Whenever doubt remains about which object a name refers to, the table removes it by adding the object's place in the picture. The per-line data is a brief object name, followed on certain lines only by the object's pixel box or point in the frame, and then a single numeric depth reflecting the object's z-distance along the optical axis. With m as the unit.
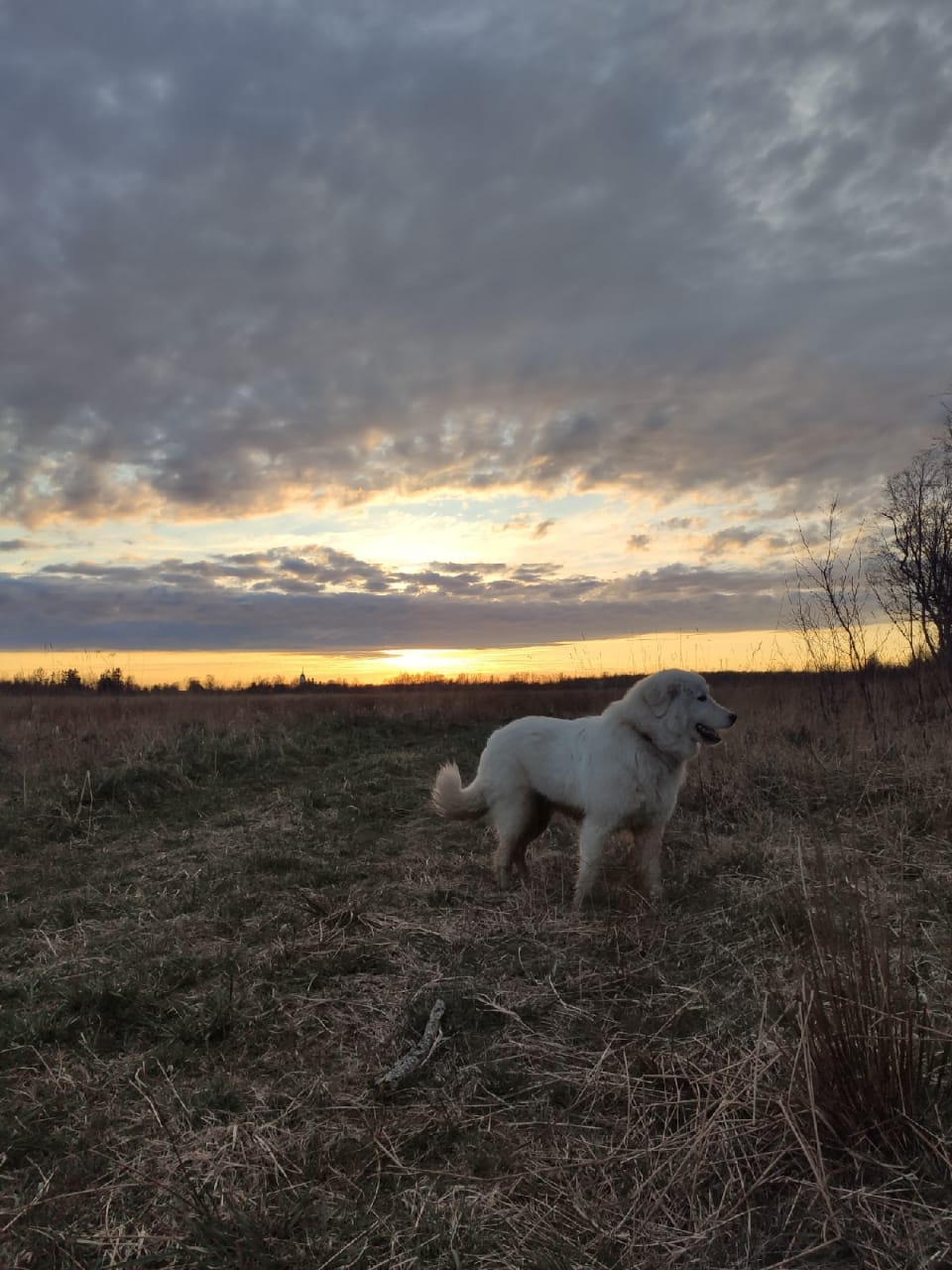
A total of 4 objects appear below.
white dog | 5.23
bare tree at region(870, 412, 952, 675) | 12.57
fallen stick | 2.88
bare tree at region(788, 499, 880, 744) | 9.61
